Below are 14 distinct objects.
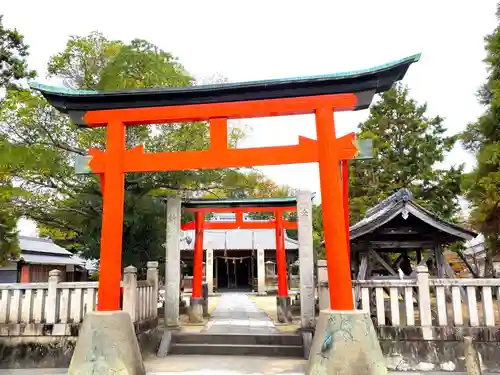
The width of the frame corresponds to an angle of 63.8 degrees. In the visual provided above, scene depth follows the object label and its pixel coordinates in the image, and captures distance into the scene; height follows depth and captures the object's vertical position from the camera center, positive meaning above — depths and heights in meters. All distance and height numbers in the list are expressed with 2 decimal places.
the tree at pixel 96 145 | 11.84 +3.55
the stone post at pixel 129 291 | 8.20 -0.64
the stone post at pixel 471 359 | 5.84 -1.53
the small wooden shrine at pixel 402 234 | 9.32 +0.49
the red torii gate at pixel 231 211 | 12.85 +1.27
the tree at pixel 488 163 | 9.72 +2.26
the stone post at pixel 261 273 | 28.09 -1.14
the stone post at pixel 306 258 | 10.35 -0.04
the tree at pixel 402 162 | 20.70 +5.13
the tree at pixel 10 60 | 12.80 +6.39
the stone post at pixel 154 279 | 10.09 -0.51
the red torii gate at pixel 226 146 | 6.21 +1.85
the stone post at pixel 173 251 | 11.16 +0.22
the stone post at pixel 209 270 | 28.44 -0.84
